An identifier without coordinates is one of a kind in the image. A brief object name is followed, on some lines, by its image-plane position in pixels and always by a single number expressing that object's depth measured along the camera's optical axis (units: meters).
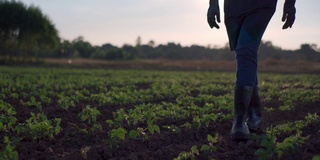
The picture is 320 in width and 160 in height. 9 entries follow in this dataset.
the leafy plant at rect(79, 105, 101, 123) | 4.91
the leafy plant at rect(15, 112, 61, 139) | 3.70
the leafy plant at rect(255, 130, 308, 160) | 2.88
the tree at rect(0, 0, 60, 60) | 45.35
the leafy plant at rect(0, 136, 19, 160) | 2.62
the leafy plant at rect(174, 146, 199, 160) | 2.97
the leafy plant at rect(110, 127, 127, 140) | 3.53
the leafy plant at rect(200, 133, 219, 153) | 3.17
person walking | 4.03
